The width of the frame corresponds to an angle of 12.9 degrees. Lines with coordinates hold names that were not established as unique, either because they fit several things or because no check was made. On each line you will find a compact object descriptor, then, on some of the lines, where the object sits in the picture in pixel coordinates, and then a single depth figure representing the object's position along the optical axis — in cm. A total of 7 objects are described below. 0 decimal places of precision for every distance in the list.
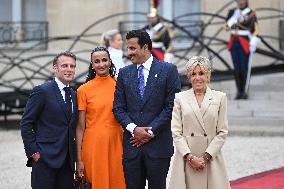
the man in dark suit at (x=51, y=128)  940
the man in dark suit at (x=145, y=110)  945
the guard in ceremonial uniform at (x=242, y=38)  2211
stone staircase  1933
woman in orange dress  964
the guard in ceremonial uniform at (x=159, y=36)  2185
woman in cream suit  933
